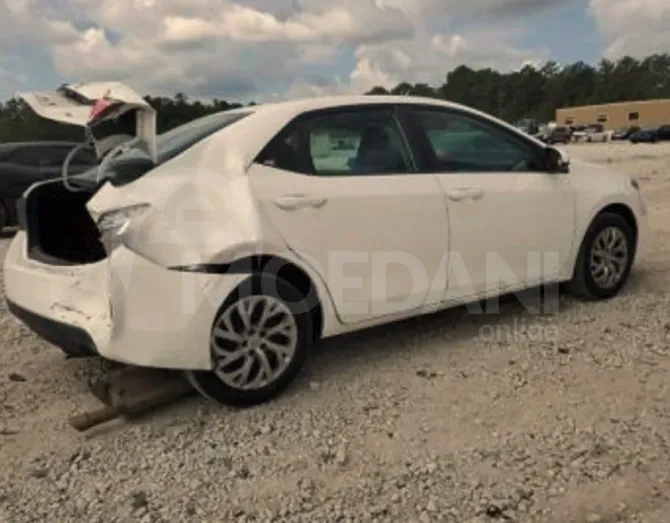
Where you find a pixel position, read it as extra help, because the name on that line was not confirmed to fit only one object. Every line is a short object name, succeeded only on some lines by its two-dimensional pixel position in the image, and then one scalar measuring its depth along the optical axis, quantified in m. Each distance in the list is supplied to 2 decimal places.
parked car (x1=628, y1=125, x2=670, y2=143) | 56.94
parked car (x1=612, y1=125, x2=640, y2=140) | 67.81
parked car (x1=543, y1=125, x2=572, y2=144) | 66.69
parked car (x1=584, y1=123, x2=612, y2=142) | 70.38
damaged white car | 3.70
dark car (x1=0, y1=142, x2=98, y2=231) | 11.39
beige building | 88.00
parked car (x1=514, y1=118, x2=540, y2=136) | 63.59
